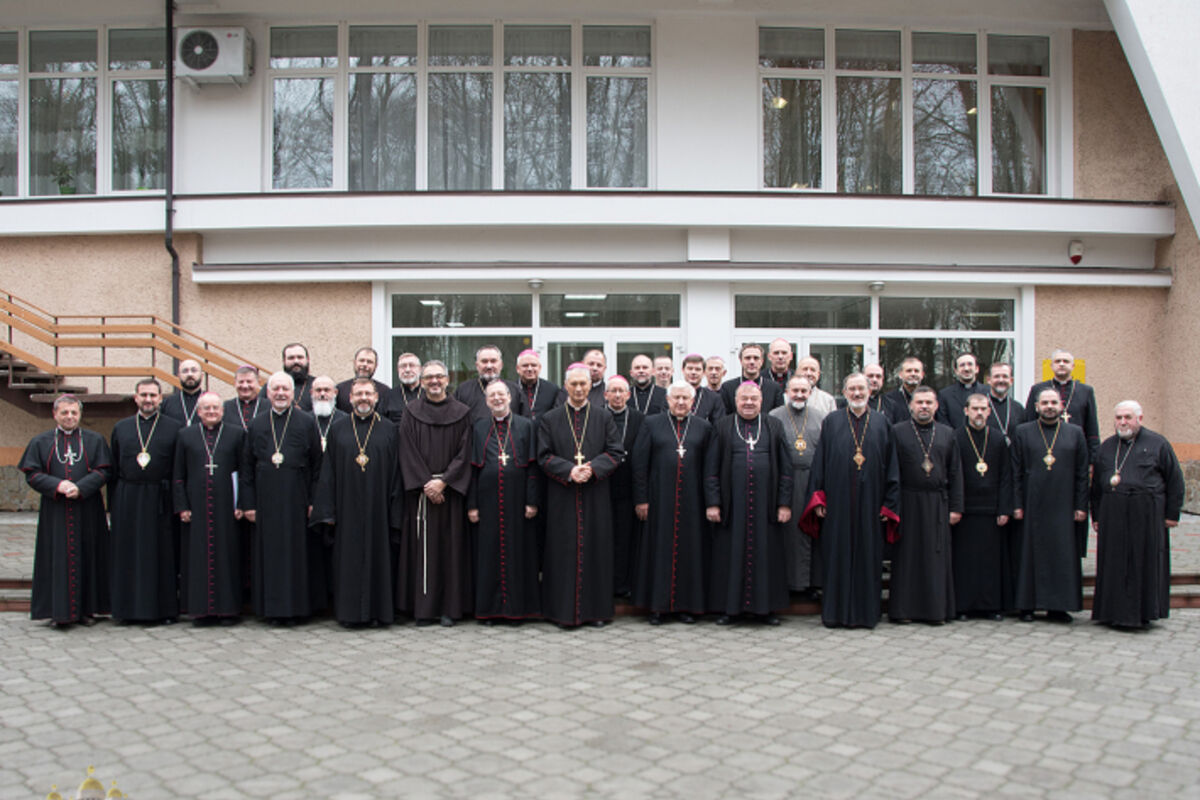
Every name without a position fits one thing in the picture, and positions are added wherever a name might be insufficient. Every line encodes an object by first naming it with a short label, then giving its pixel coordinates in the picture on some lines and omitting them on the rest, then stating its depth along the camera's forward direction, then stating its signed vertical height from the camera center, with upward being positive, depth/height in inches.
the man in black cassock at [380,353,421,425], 309.3 +6.6
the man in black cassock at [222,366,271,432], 289.7 -0.1
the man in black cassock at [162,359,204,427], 296.4 +1.2
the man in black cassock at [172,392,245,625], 266.4 -33.9
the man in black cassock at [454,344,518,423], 306.0 +8.4
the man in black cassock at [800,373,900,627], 265.9 -30.0
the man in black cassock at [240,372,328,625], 265.0 -30.7
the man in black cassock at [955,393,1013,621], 278.4 -36.7
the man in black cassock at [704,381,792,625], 267.3 -32.4
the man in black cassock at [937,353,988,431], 314.8 +4.5
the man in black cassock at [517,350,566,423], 306.0 +4.1
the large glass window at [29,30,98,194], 482.3 +151.2
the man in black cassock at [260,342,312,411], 310.7 +11.0
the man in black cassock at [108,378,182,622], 267.0 -33.8
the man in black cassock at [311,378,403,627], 264.5 -31.1
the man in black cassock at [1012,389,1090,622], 271.0 -30.7
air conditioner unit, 450.6 +171.2
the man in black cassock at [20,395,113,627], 265.0 -35.3
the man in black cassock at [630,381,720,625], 270.4 -31.1
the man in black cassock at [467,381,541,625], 267.4 -33.0
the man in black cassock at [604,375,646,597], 284.2 -36.1
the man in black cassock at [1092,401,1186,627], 261.1 -34.2
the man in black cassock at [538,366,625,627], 265.3 -30.5
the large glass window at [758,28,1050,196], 478.3 +155.3
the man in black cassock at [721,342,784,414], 304.7 +6.9
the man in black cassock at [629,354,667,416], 310.5 +4.3
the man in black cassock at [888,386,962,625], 269.7 -33.0
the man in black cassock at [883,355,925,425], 307.9 +3.8
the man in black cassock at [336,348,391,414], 300.6 +6.7
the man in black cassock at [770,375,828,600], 282.8 -18.5
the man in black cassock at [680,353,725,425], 301.4 +2.3
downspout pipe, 446.9 +114.2
